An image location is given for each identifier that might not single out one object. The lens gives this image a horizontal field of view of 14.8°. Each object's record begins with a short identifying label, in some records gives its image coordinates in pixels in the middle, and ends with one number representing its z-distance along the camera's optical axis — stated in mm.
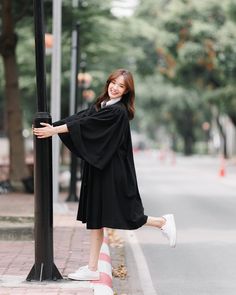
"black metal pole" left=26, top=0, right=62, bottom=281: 7989
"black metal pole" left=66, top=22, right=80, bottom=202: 20068
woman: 7759
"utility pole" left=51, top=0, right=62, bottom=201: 17347
